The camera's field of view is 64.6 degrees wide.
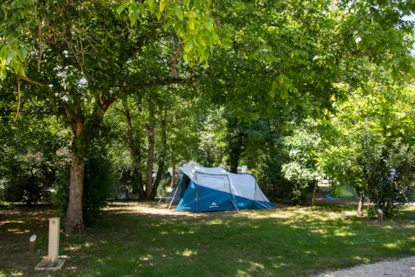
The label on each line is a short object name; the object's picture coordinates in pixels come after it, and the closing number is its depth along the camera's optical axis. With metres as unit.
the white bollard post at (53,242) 5.59
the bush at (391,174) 9.51
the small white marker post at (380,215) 9.89
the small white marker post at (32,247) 6.27
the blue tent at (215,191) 13.17
